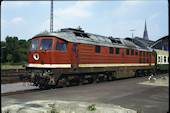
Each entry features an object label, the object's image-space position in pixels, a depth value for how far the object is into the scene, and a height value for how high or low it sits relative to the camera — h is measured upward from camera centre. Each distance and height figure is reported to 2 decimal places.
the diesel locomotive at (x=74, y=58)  12.82 +0.13
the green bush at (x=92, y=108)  6.63 -1.68
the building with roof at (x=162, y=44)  41.78 +3.48
